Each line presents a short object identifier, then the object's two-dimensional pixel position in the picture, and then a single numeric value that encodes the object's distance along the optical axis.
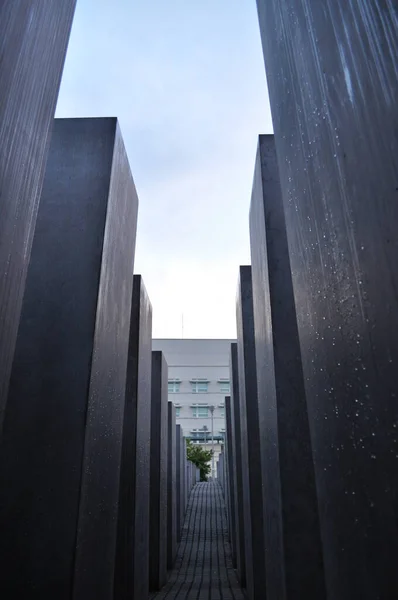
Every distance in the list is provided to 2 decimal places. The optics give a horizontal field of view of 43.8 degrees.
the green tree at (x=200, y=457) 35.00
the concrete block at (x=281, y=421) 3.21
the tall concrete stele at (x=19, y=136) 2.15
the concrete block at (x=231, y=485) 9.37
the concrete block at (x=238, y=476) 7.26
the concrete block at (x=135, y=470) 5.00
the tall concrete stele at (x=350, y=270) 1.38
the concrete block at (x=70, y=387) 2.98
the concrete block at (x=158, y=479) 7.54
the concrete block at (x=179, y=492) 13.04
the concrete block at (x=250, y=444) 5.04
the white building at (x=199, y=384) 43.62
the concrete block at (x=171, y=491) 9.60
